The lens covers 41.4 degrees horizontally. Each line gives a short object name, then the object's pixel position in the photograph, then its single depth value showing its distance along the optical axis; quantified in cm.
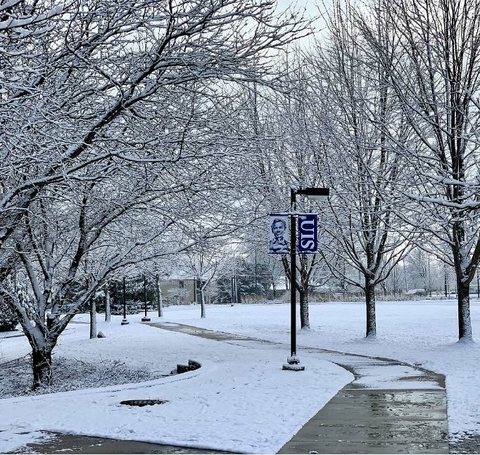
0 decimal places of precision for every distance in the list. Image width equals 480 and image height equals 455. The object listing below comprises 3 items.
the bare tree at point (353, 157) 1741
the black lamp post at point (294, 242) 1188
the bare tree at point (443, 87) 1373
